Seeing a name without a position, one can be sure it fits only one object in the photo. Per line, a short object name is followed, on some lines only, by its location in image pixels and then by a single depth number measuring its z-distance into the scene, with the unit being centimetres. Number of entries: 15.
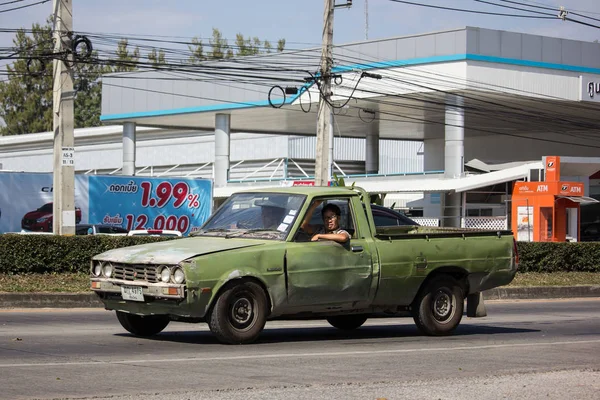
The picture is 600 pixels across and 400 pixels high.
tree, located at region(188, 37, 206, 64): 8684
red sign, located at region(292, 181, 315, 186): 4262
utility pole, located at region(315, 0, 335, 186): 2714
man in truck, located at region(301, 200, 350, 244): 1123
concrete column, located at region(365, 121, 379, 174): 6006
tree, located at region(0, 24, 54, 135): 9319
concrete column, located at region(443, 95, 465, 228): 4484
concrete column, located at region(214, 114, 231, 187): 5219
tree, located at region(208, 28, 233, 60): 9379
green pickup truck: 1027
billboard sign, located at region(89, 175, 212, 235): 3634
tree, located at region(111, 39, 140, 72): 8944
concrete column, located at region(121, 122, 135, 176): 5444
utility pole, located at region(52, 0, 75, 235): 2198
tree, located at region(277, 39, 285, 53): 9438
